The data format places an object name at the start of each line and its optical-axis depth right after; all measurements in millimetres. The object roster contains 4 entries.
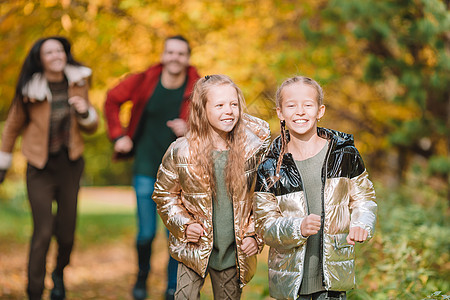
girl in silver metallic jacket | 5879
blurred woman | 9055
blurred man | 9648
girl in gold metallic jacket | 6527
